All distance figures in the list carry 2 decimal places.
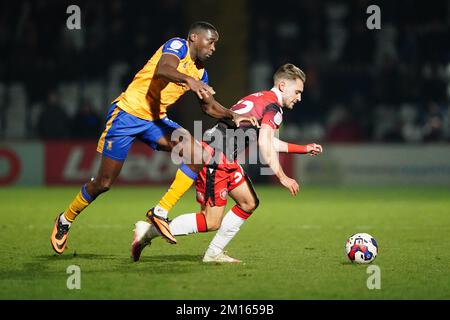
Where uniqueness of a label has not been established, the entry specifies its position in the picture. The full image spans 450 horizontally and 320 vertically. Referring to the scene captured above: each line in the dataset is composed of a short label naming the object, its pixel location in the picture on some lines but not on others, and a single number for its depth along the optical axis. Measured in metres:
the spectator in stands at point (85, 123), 39.97
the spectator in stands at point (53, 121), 39.41
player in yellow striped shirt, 16.30
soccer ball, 16.16
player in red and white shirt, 16.33
